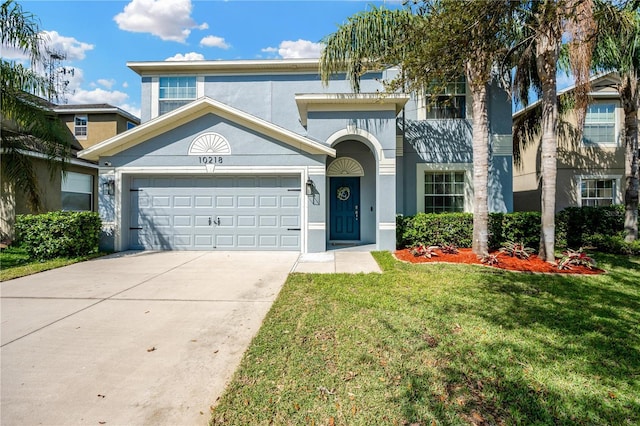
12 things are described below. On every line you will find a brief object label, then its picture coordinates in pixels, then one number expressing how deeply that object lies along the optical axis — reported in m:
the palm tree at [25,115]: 8.01
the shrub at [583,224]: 9.96
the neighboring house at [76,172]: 10.95
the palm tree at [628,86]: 8.86
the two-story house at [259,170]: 9.41
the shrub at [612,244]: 8.76
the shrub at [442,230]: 9.35
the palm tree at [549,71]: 4.06
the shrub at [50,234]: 8.20
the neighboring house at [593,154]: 12.37
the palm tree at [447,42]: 3.82
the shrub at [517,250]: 7.84
